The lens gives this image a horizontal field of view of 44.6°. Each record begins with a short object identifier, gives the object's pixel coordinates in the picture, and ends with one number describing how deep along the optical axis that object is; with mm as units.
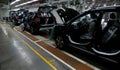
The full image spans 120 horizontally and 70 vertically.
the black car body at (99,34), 3371
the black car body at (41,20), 8812
